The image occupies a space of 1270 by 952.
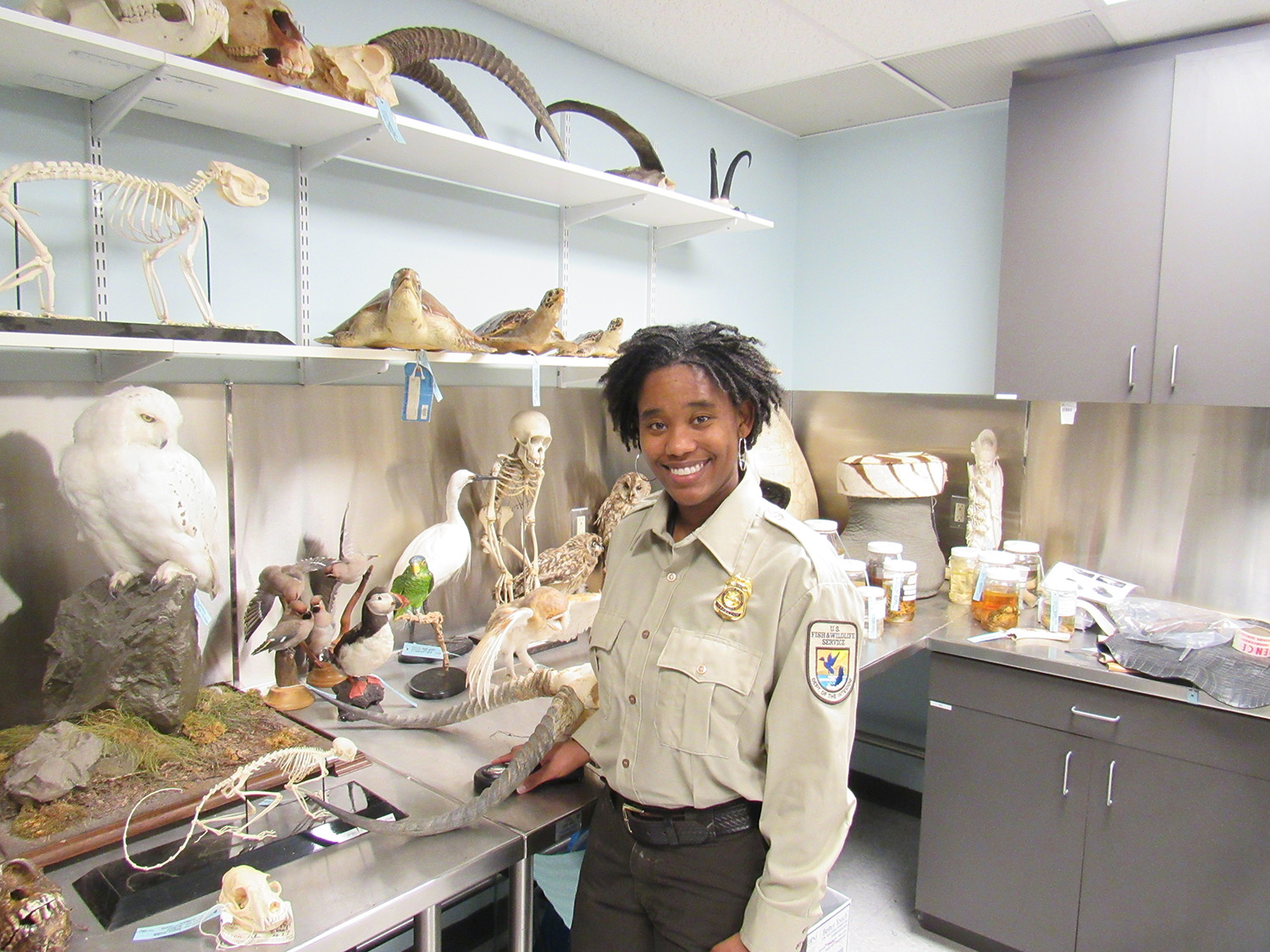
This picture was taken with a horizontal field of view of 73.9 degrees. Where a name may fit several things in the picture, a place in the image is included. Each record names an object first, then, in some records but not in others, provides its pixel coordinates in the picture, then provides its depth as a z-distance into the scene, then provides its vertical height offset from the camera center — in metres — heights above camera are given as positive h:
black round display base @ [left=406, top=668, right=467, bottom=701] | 1.93 -0.64
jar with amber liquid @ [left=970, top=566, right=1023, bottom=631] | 2.50 -0.53
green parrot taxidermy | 2.00 -0.43
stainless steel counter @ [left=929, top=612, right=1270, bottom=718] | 2.09 -0.65
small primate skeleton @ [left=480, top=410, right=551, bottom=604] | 2.27 -0.20
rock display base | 1.48 -0.45
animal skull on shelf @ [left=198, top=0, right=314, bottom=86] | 1.56 +0.67
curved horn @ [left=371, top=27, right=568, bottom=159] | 1.95 +0.86
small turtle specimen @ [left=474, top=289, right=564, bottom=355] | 2.13 +0.20
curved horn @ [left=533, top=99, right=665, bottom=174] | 2.50 +0.85
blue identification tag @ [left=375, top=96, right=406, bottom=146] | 1.73 +0.59
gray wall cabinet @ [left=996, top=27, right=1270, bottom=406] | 2.34 +0.57
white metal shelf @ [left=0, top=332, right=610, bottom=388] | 1.49 +0.09
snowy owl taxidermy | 1.52 -0.16
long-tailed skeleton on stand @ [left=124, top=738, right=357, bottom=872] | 1.32 -0.62
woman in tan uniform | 1.16 -0.41
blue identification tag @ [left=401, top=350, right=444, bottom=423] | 1.95 +0.03
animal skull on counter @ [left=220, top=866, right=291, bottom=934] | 1.09 -0.65
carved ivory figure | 2.94 -0.28
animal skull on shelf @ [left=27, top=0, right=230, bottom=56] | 1.40 +0.64
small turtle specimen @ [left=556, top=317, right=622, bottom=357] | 2.26 +0.18
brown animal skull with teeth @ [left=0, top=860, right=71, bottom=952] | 1.02 -0.63
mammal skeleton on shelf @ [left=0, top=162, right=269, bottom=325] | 1.43 +0.37
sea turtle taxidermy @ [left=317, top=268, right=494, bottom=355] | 1.82 +0.18
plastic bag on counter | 2.32 -0.59
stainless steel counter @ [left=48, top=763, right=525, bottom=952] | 1.12 -0.69
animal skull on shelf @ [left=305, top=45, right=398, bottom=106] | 1.71 +0.69
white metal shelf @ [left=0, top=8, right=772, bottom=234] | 1.41 +0.59
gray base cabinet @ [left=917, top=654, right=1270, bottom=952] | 2.04 -1.05
